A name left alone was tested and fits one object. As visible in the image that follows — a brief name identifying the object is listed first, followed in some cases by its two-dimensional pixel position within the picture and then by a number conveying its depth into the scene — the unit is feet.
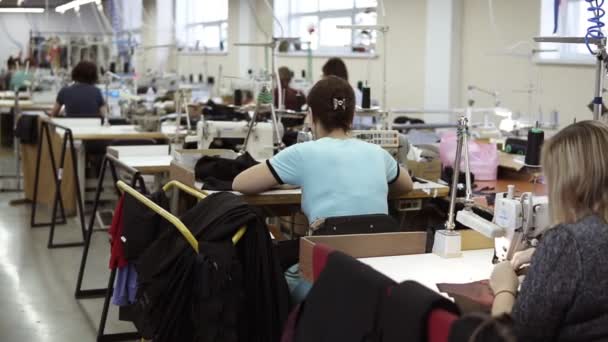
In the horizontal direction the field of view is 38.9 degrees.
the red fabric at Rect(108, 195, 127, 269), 9.41
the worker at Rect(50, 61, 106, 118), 21.40
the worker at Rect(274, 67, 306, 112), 23.66
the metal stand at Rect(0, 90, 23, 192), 22.97
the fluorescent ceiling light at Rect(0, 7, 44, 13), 39.70
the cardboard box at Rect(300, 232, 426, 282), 7.34
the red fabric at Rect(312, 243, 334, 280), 6.21
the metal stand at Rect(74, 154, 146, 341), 10.96
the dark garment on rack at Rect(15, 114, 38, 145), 20.24
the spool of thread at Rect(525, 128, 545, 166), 8.82
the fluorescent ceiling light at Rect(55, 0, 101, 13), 31.30
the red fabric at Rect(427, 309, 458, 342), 4.61
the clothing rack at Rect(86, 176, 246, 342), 7.52
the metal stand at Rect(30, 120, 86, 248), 16.60
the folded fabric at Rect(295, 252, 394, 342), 5.16
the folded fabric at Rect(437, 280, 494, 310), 6.24
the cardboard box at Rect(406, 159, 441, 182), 12.87
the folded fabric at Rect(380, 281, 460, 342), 4.74
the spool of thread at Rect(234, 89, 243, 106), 23.86
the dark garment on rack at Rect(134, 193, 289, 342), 7.23
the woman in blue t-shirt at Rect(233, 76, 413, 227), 9.11
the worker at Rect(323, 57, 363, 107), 18.81
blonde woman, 5.11
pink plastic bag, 13.70
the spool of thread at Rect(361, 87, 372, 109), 13.96
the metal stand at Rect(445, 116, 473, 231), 7.69
